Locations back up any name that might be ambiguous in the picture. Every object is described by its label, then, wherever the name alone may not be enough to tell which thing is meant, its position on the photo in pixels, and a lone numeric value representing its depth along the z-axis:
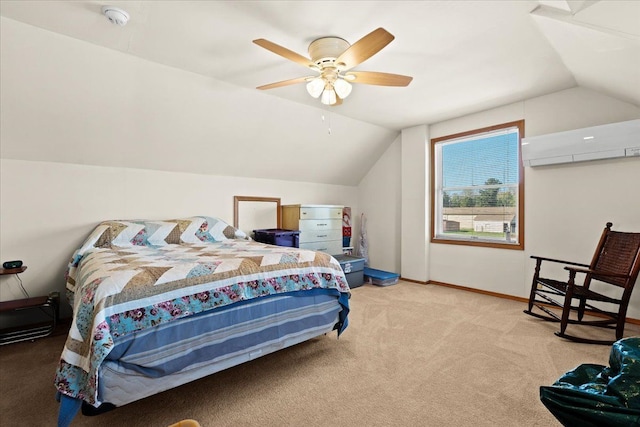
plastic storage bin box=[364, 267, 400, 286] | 4.38
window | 3.74
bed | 1.38
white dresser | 4.39
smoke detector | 1.91
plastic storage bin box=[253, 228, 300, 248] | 3.98
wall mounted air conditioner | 2.77
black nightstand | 2.49
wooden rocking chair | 2.43
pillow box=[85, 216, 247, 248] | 2.83
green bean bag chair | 0.71
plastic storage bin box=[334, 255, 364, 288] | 4.22
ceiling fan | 2.00
